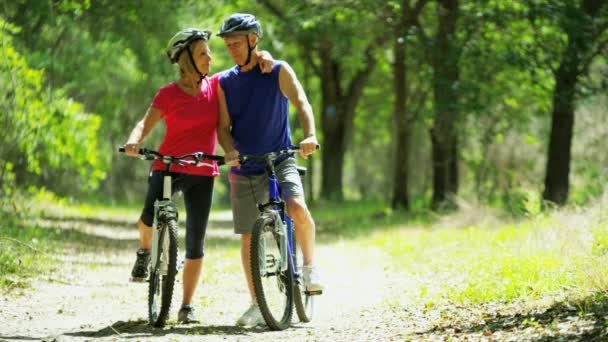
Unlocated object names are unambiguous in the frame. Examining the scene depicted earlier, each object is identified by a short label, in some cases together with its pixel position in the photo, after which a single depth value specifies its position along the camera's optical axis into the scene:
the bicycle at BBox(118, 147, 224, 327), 13.76
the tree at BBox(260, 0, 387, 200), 41.94
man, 13.99
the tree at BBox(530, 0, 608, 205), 31.62
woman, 14.11
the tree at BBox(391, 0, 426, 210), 40.53
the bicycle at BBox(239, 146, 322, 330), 13.56
